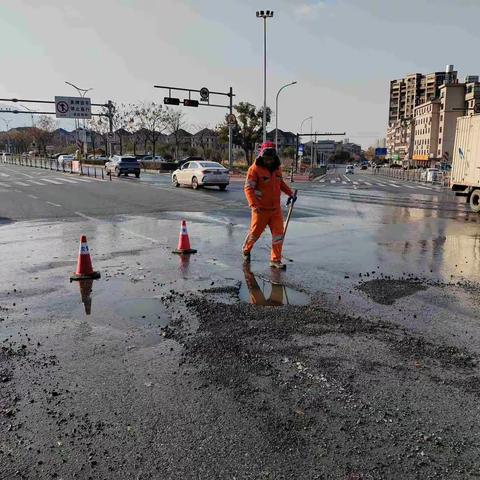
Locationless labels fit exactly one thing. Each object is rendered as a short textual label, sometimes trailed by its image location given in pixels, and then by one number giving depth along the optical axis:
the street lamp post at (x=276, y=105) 53.34
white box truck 16.70
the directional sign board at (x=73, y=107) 51.12
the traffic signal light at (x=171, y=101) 37.16
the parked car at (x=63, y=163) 48.52
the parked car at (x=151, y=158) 69.73
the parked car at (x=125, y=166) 41.16
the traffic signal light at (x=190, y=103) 38.56
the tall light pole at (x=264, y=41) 38.92
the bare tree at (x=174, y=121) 78.25
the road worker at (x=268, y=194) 7.94
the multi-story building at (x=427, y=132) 130.12
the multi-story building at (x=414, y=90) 169.00
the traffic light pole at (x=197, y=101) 37.38
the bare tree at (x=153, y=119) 77.46
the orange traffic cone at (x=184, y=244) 9.22
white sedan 26.84
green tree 68.94
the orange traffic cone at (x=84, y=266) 7.28
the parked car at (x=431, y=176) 45.54
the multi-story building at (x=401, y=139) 157.75
